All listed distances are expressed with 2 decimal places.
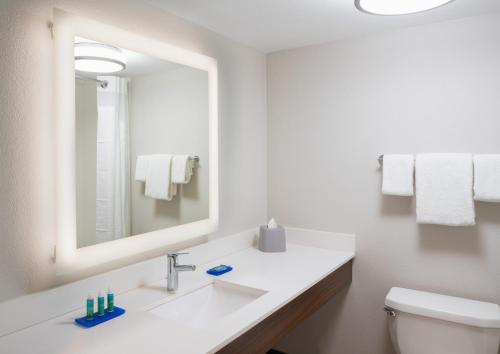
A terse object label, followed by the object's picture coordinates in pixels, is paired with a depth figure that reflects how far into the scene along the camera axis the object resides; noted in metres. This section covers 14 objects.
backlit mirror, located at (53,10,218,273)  1.43
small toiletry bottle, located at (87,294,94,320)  1.40
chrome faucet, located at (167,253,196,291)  1.72
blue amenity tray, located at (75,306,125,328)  1.37
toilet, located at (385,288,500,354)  1.80
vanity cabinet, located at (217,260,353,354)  1.41
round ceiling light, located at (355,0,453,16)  1.62
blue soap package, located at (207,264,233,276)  1.97
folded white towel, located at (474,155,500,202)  1.85
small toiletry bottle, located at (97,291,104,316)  1.44
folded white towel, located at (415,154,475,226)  1.93
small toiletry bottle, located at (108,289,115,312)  1.47
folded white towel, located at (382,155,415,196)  2.08
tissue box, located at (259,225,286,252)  2.39
